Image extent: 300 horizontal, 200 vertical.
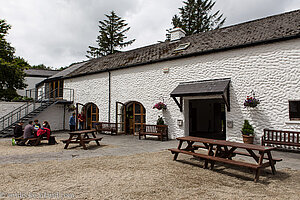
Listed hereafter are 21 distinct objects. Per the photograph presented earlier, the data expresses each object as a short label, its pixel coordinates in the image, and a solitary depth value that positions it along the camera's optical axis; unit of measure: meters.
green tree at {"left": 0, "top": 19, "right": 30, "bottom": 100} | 16.49
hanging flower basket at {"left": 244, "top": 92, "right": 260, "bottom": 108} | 8.31
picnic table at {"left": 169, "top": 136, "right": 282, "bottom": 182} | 4.33
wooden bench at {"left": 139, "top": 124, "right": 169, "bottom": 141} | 10.45
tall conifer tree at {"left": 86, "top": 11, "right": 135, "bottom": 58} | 30.88
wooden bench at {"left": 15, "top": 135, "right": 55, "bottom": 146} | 9.05
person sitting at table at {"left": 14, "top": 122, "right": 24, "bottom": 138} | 9.69
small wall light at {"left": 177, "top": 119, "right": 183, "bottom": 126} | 10.62
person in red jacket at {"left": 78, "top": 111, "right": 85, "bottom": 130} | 14.31
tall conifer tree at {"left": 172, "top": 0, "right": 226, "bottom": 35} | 26.36
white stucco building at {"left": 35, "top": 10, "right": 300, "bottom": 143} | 8.18
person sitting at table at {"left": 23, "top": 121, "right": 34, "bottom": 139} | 9.07
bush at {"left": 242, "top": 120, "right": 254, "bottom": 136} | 8.41
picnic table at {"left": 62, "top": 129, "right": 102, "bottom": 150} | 8.13
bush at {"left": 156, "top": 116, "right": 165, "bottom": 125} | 10.90
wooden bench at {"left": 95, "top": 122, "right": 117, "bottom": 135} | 12.93
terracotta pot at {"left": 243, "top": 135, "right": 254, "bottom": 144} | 8.30
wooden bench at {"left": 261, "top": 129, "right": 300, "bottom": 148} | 7.27
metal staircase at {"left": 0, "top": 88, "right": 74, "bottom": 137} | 13.01
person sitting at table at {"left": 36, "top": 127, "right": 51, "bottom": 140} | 9.24
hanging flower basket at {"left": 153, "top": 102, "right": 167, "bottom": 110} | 10.99
